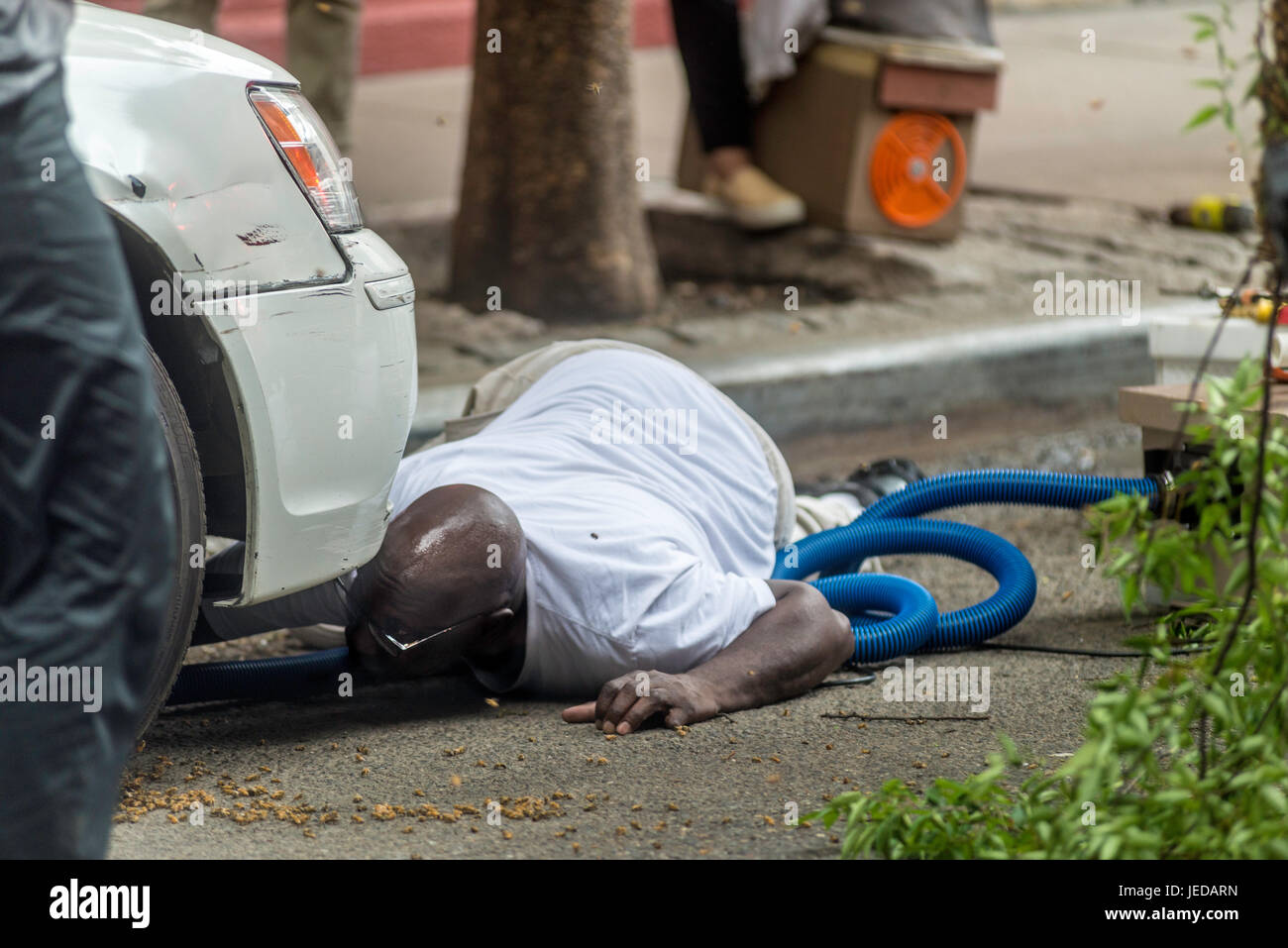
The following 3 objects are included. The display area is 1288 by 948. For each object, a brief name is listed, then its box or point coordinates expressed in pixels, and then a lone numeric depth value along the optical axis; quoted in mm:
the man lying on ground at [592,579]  6250
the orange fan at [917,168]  12375
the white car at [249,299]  5320
